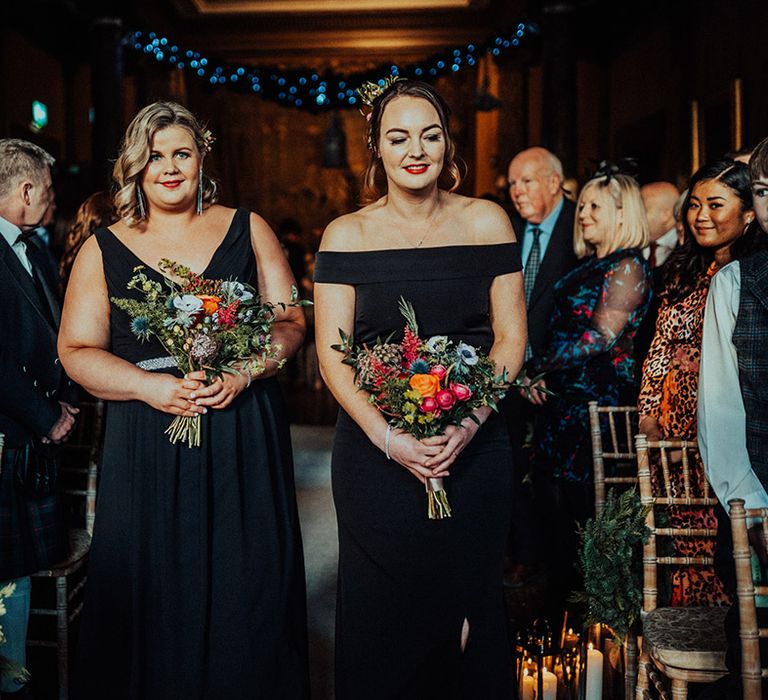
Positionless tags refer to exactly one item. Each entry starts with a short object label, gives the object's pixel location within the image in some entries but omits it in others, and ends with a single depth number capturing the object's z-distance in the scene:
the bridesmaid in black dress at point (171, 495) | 2.57
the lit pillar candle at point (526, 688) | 2.81
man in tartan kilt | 2.79
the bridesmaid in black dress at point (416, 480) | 2.33
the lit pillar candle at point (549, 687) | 2.81
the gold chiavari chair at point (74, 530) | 2.99
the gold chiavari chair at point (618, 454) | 2.90
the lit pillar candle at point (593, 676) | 2.90
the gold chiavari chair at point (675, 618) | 2.32
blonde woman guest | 3.61
